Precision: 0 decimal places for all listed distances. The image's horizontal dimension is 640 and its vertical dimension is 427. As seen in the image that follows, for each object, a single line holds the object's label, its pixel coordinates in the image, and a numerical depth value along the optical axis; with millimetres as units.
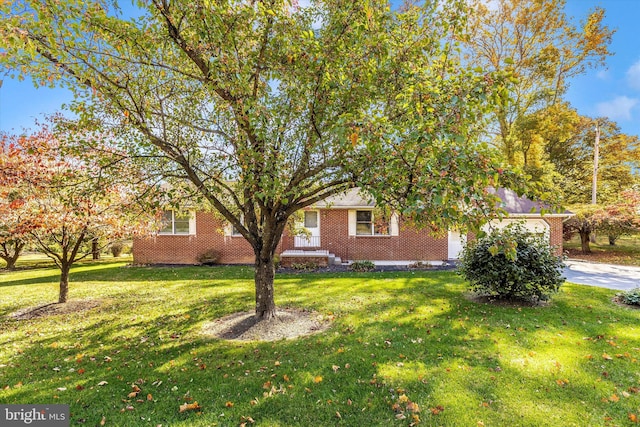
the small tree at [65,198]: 5754
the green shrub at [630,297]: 7898
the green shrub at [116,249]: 22422
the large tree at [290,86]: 3502
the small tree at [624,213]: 15867
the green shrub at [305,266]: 13998
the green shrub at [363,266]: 13669
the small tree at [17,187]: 6848
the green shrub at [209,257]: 15961
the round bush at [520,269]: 7473
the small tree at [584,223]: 17297
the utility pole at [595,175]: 20750
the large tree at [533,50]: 20344
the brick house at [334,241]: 16016
